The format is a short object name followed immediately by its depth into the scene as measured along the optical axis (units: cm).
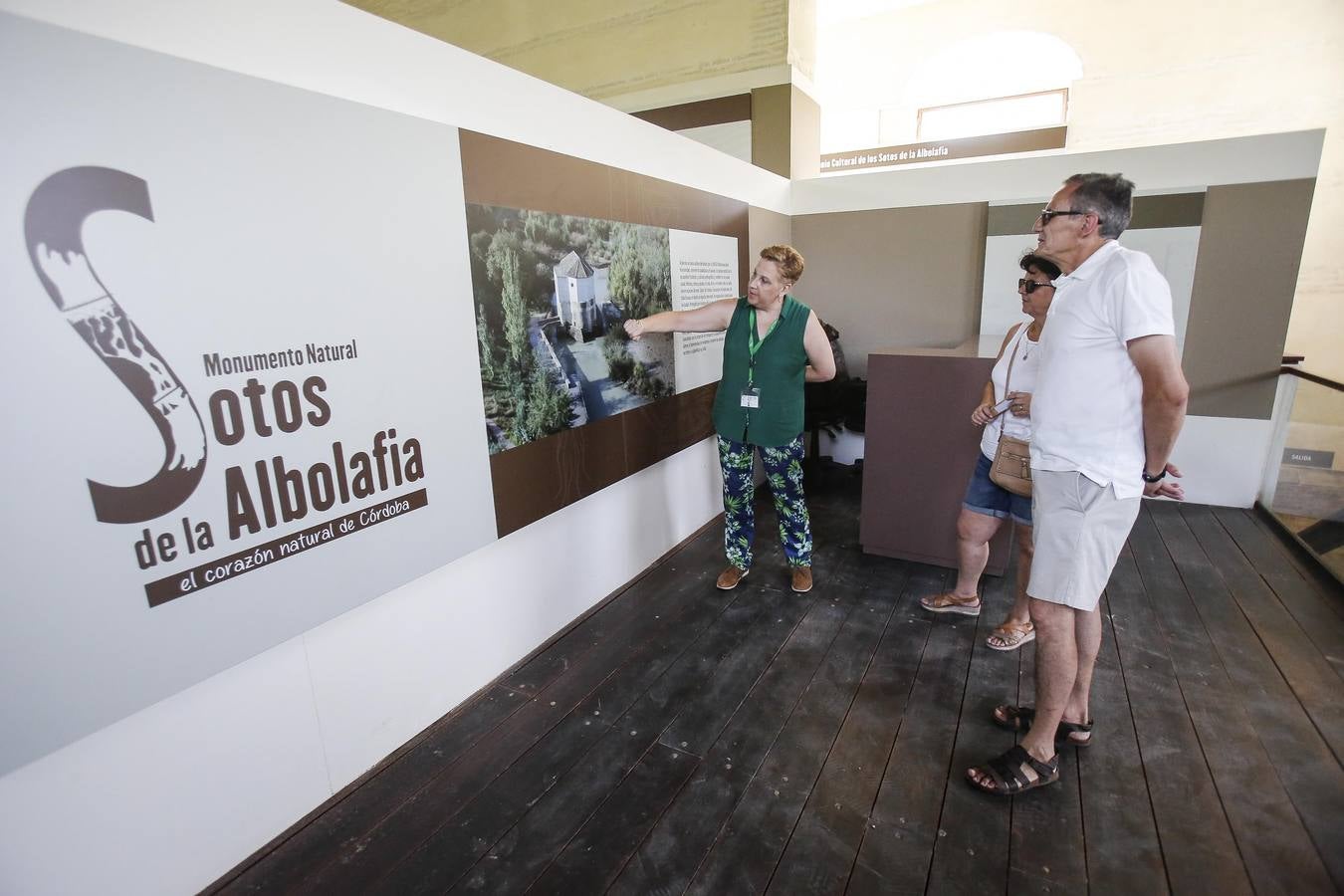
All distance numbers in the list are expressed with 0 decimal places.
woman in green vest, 283
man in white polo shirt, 162
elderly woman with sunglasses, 237
